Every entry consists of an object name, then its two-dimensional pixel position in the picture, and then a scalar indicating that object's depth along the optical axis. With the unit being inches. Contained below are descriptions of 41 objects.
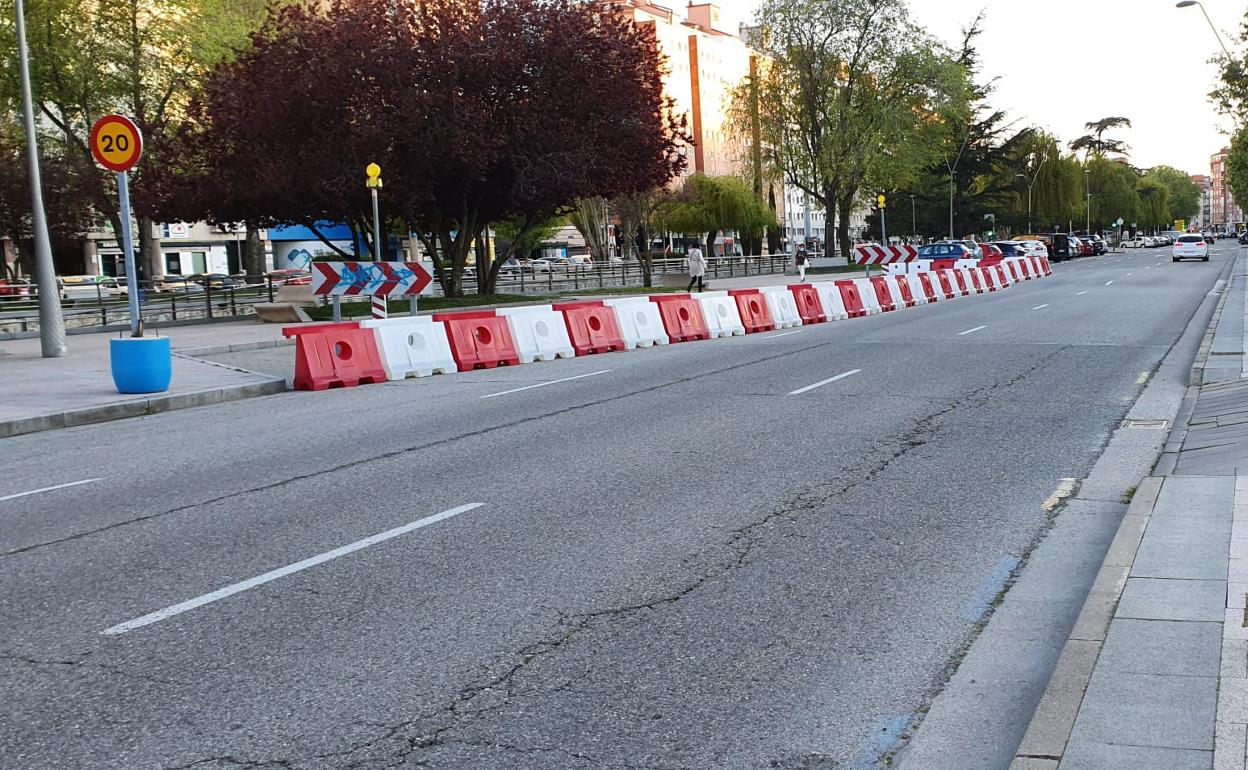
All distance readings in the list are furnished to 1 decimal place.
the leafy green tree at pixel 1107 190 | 5378.9
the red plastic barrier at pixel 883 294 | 1163.9
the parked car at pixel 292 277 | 1454.7
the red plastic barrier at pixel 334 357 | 609.3
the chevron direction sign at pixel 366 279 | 912.3
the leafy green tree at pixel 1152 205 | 6338.6
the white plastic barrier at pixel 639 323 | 815.7
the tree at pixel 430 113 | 1189.1
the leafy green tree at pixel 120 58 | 1556.3
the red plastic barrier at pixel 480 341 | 687.1
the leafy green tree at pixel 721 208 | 3245.6
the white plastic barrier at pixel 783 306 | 986.7
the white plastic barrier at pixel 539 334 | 724.7
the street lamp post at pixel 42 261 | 765.3
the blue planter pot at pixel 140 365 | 564.1
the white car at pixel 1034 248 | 2293.8
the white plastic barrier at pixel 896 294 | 1198.3
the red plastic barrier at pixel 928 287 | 1320.1
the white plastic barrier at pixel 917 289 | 1274.6
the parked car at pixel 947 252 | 2078.0
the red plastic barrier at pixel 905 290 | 1235.9
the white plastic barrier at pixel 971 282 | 1475.1
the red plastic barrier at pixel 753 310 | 944.3
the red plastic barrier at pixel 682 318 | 855.1
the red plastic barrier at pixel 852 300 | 1101.1
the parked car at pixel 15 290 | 1153.4
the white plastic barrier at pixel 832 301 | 1062.4
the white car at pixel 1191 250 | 2608.3
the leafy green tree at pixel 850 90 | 2311.8
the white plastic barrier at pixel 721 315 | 900.6
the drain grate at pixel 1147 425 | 397.7
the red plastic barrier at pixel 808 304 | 1026.7
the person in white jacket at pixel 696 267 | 1670.8
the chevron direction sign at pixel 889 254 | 1667.1
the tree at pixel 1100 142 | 5679.1
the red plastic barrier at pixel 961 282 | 1441.9
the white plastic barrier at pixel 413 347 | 645.5
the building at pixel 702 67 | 4662.9
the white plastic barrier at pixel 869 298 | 1133.1
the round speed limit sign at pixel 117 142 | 558.6
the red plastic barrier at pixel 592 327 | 773.3
